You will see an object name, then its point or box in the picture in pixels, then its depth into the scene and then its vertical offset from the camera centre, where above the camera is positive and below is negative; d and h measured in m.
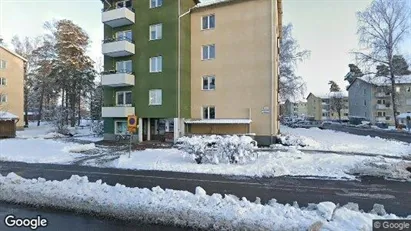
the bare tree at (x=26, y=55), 54.88 +11.83
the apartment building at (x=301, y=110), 136.18 +2.56
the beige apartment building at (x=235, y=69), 22.47 +3.82
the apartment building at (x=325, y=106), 97.50 +3.36
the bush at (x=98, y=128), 33.18 -1.31
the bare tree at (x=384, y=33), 36.16 +10.35
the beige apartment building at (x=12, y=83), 45.34 +5.49
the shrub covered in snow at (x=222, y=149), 13.39 -1.54
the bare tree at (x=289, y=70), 37.00 +5.71
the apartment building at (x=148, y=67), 24.50 +4.35
